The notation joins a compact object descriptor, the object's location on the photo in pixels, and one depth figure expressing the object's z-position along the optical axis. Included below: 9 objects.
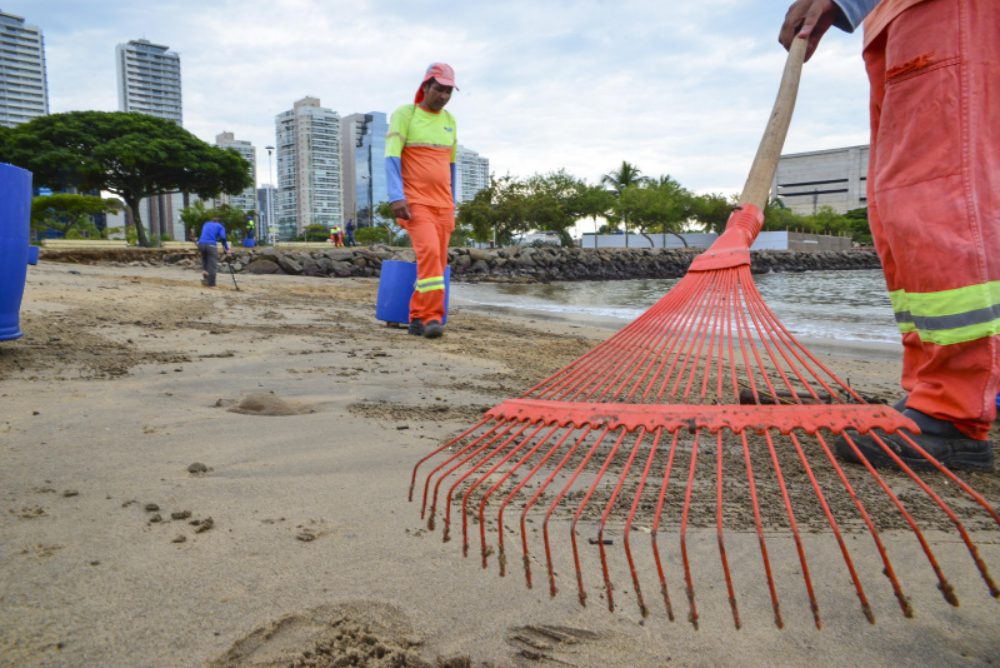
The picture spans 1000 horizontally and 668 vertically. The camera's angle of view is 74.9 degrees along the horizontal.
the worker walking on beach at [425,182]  4.48
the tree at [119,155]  26.17
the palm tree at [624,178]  58.53
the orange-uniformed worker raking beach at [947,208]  1.57
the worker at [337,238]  30.28
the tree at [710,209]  47.72
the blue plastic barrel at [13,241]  2.66
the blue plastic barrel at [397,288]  5.01
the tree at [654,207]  45.00
